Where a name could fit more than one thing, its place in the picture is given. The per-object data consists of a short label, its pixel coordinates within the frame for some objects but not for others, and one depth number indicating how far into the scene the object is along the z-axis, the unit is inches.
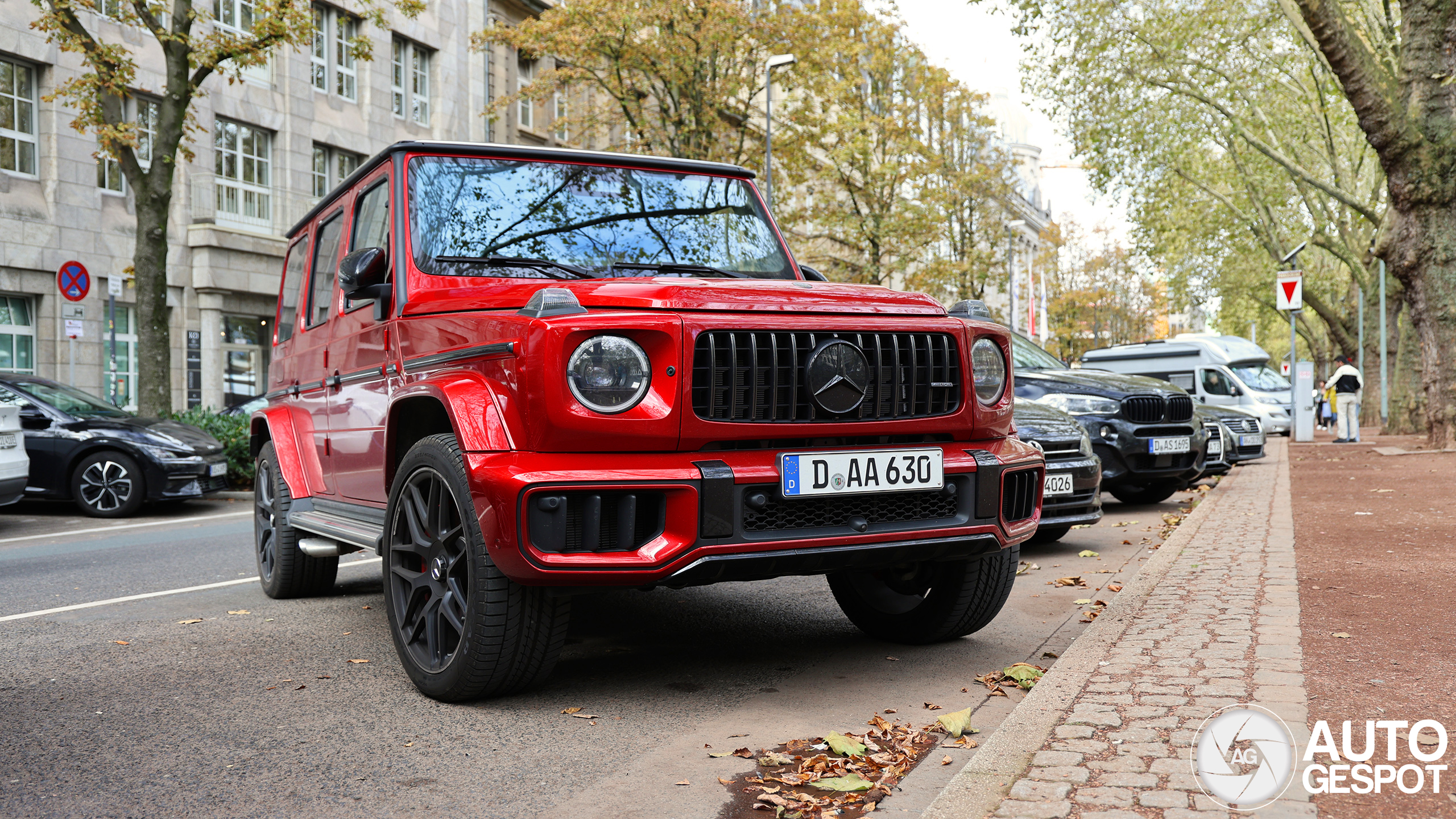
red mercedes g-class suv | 142.8
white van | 1047.6
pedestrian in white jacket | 909.2
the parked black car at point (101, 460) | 491.2
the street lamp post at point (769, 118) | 911.0
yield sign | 856.9
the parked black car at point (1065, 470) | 313.3
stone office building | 839.7
